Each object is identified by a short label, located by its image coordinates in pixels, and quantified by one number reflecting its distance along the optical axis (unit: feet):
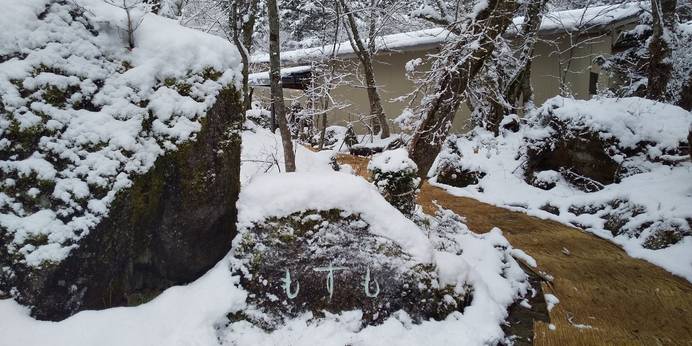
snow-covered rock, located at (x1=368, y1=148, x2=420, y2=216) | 14.61
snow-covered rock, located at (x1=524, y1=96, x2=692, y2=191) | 21.13
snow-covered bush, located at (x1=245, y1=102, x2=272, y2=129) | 39.12
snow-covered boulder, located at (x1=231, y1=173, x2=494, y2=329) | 10.81
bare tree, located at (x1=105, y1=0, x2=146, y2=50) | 10.23
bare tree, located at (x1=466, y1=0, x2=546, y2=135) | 29.57
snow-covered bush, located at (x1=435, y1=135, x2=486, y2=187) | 28.32
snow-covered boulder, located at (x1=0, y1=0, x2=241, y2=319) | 8.55
